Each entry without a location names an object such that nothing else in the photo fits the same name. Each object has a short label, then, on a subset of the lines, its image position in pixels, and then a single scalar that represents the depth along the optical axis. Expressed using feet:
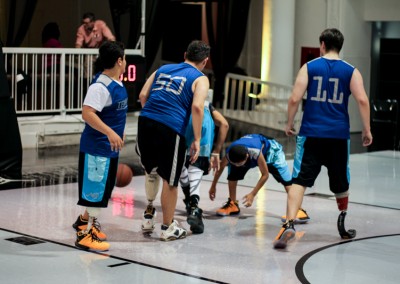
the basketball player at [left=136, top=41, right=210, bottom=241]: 38.36
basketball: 43.72
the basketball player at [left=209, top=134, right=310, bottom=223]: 42.59
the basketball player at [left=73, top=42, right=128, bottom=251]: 37.10
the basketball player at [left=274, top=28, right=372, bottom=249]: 38.86
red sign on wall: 100.14
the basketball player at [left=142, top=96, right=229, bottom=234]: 42.05
